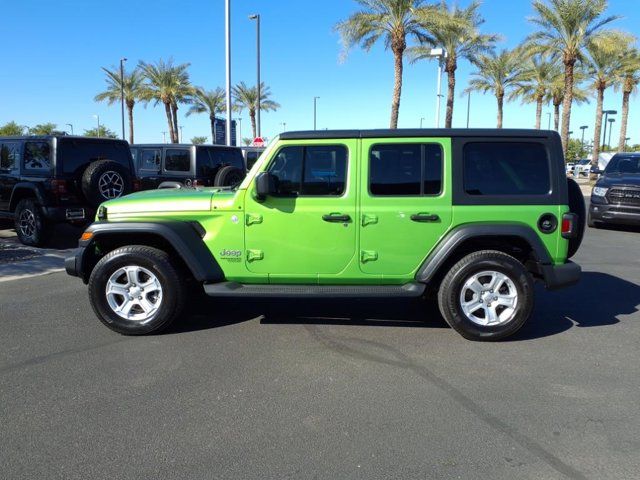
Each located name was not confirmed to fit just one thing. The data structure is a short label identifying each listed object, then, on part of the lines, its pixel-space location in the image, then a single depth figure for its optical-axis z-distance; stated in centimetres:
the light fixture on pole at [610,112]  5092
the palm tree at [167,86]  3403
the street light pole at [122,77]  3488
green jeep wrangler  456
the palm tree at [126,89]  3675
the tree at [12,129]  4590
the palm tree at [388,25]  2161
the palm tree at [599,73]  2998
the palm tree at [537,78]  3481
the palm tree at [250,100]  4028
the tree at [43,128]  4660
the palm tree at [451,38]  2158
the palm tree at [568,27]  2412
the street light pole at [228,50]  1977
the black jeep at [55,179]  855
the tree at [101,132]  6373
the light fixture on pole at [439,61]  2239
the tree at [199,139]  7656
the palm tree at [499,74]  3416
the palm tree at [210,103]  3966
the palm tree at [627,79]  3056
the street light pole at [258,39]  2606
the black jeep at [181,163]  1162
